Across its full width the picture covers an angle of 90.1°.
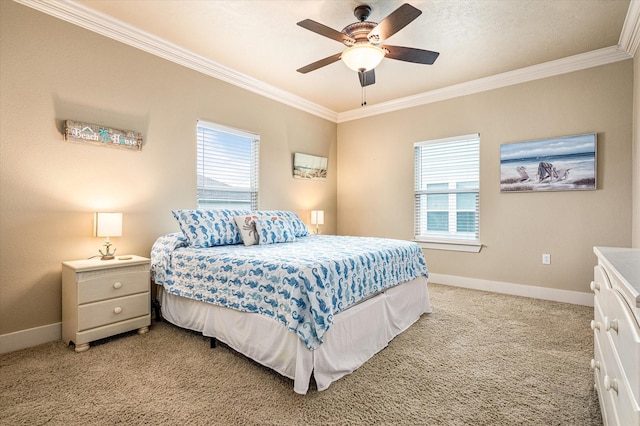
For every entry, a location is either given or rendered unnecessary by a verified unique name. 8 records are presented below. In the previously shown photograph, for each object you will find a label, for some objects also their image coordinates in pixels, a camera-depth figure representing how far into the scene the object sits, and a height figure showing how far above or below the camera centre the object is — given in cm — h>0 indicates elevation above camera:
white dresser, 87 -42
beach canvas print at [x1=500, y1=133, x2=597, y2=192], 352 +59
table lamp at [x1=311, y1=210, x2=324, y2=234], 496 -8
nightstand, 243 -72
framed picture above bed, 493 +73
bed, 196 -58
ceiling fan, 235 +133
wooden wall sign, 272 +67
